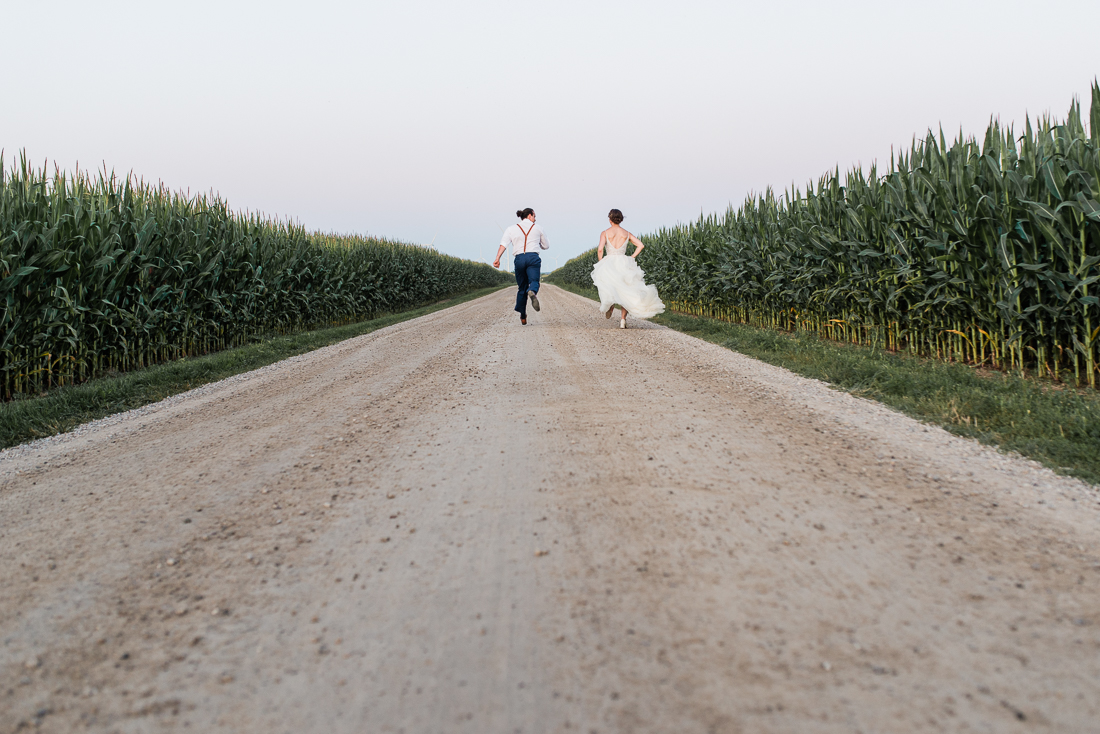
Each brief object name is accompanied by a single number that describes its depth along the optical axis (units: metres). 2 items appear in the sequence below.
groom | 13.23
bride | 13.76
